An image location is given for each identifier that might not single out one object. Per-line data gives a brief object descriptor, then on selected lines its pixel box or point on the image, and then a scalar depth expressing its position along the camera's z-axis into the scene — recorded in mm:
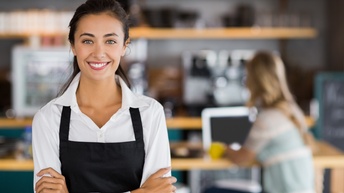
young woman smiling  1996
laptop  4605
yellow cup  4178
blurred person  3787
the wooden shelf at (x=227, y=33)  7039
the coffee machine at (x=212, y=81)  7273
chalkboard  6152
